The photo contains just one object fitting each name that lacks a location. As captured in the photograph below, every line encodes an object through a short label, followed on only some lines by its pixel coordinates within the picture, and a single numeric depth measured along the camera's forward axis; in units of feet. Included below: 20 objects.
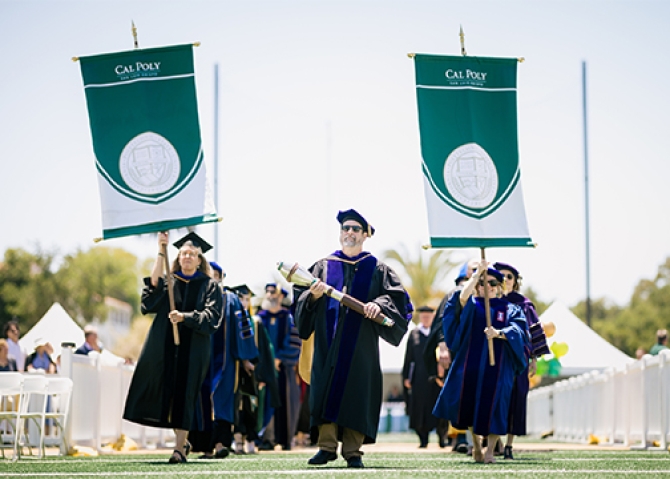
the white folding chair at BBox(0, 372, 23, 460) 42.06
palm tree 153.07
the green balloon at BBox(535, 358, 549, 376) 87.58
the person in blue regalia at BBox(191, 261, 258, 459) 45.09
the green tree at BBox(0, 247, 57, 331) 221.05
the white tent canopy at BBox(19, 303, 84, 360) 84.48
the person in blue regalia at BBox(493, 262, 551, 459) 39.14
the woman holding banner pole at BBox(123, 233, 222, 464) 36.99
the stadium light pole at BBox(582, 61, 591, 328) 116.88
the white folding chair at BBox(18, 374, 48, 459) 42.65
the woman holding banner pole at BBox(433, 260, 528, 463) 37.42
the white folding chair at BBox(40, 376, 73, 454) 44.78
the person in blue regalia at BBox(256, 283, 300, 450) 61.36
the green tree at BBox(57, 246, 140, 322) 245.65
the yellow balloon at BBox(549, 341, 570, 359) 89.86
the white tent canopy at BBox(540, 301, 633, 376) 95.96
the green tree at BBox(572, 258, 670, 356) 225.35
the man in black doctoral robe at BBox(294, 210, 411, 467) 32.48
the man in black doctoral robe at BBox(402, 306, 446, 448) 62.03
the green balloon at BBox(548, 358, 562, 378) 89.10
